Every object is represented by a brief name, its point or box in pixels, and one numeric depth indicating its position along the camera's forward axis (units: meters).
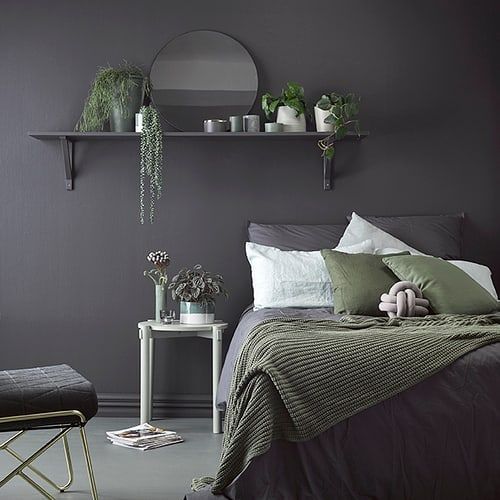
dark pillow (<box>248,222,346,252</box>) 4.86
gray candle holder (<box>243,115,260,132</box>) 4.89
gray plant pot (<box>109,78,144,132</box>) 4.88
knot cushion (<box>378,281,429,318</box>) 3.84
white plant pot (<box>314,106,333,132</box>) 4.84
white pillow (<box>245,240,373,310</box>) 4.50
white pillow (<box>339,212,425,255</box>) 4.70
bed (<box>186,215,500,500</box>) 2.81
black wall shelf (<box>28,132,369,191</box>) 4.83
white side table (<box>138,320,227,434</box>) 4.61
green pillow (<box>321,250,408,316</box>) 4.08
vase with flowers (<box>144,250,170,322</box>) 4.82
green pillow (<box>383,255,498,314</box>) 3.96
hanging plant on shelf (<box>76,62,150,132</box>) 4.87
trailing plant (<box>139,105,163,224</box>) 4.83
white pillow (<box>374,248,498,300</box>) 4.49
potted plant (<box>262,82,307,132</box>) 4.85
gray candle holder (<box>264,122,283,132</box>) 4.83
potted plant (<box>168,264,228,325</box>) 4.67
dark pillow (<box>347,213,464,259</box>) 4.86
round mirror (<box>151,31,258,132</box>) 5.02
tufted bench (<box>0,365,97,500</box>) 3.01
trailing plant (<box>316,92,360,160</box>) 4.79
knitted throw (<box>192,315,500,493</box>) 2.76
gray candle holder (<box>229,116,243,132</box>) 4.88
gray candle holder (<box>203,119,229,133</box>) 4.87
